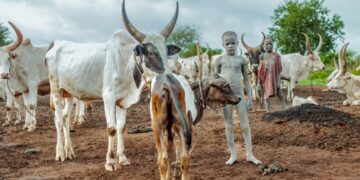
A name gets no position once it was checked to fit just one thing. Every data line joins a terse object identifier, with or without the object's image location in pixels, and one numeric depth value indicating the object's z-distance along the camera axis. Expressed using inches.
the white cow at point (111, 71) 261.3
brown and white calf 209.0
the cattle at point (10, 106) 546.0
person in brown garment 482.3
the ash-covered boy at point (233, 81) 284.4
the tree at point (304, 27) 1483.8
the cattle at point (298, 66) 764.6
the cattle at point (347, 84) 583.2
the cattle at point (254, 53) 525.0
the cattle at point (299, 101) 517.8
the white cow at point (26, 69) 478.6
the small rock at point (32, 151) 367.6
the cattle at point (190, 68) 965.2
